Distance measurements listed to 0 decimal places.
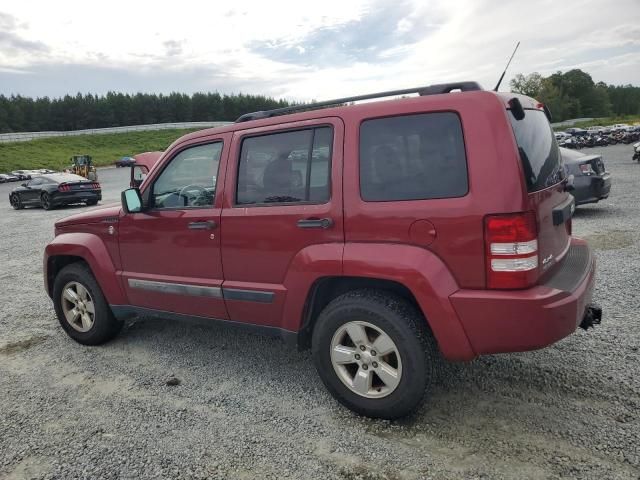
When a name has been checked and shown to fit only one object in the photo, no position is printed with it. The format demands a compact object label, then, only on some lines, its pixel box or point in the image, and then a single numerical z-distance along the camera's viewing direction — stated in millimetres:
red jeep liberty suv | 2574
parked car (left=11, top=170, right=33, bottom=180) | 41294
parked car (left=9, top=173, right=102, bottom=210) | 17547
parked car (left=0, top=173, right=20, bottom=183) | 39688
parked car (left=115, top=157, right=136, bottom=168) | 48550
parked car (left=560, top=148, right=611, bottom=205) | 8781
